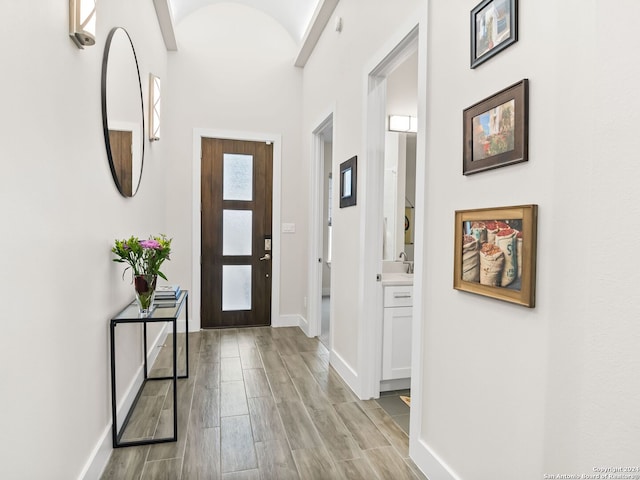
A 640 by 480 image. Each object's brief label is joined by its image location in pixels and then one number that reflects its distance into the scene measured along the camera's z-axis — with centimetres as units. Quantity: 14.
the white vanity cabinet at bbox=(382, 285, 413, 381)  266
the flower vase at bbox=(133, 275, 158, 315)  207
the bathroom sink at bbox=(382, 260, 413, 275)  332
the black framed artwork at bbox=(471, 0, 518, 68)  131
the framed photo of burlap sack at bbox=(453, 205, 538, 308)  122
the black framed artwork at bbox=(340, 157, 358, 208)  280
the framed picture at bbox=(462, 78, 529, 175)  125
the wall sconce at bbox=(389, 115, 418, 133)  355
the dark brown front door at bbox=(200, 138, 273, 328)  436
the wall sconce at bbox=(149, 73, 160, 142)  316
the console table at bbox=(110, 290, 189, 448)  196
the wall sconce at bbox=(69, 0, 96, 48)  146
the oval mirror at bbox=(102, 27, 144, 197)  195
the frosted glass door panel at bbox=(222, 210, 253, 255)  441
